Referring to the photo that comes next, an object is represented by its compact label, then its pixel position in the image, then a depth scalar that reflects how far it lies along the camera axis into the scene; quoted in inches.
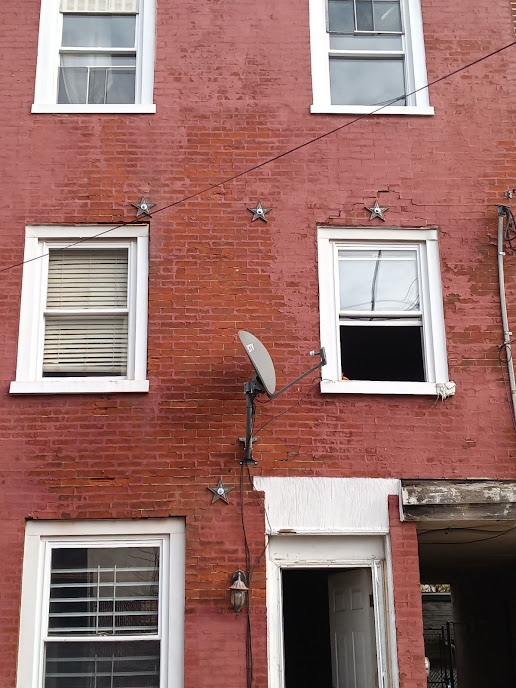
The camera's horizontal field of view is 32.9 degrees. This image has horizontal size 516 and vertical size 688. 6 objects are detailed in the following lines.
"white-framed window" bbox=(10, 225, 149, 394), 365.4
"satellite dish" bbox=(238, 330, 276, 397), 325.4
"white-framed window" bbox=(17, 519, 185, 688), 328.2
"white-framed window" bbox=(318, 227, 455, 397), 366.6
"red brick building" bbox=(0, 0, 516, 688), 336.8
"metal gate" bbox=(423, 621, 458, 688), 921.9
